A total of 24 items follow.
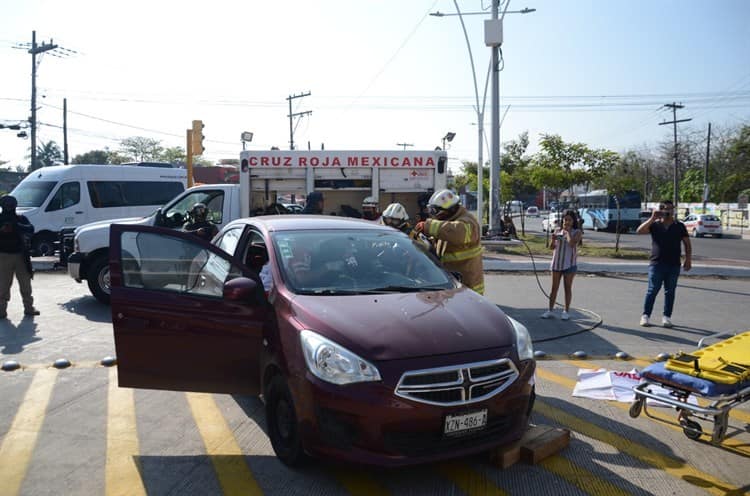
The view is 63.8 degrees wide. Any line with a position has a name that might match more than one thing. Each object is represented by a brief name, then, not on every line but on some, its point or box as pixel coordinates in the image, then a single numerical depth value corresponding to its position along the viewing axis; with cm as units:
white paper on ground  541
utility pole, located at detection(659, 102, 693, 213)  5189
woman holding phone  862
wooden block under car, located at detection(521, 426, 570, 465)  396
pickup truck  966
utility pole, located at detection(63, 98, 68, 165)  3855
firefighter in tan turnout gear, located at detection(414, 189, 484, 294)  609
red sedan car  340
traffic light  1833
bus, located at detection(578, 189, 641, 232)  3988
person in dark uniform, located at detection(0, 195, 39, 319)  870
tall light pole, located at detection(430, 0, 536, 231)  2108
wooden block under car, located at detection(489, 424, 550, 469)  387
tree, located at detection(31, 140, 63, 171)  7855
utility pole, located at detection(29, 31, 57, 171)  3381
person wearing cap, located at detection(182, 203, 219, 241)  948
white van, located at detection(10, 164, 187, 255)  1644
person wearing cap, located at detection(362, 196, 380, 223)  873
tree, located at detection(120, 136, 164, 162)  7912
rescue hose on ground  765
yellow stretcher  392
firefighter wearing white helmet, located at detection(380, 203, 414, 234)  688
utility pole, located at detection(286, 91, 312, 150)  4920
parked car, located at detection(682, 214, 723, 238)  3609
